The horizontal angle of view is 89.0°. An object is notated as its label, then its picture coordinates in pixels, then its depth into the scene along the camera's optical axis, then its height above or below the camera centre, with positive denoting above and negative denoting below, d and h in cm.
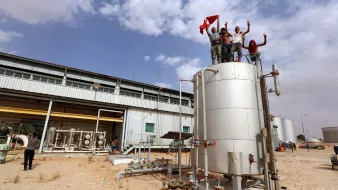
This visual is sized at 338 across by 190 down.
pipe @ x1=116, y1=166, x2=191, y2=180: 853 -189
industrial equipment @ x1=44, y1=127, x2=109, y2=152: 1557 -84
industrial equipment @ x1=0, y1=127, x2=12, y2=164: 1068 -119
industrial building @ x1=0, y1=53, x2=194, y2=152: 1595 +318
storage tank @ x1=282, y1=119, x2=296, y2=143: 4359 +195
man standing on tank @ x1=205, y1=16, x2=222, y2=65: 780 +418
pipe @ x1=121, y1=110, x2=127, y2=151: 1818 +69
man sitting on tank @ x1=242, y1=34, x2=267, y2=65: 723 +360
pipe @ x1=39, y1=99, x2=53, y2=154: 1439 +40
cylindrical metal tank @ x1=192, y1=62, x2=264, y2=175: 588 +68
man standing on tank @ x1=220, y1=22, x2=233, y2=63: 775 +409
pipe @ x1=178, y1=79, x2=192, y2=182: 782 -62
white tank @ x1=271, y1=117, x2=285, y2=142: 4141 +246
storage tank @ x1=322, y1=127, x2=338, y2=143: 5653 +182
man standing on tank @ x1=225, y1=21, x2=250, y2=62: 757 +409
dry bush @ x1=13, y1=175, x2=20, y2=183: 707 -192
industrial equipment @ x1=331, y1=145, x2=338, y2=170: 1265 -161
